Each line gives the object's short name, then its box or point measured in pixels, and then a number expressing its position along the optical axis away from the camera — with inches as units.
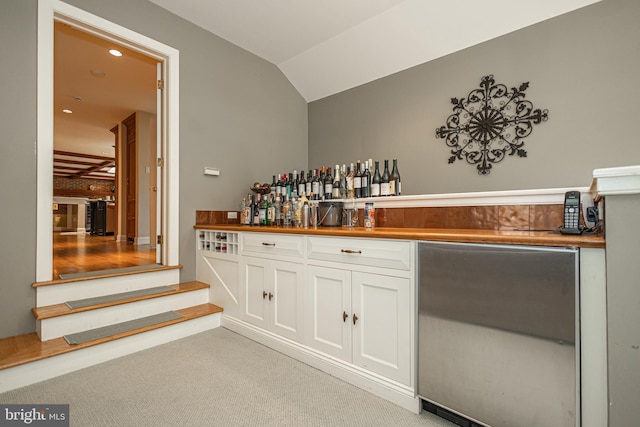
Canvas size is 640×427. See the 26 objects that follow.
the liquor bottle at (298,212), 97.0
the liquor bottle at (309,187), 115.4
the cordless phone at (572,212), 54.4
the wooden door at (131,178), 224.8
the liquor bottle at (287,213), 104.4
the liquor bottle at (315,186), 112.8
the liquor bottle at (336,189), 108.2
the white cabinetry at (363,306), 60.7
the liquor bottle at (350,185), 104.4
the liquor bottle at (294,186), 118.9
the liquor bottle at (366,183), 103.8
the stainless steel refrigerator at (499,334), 43.6
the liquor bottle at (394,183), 98.9
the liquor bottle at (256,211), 118.3
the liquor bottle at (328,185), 109.8
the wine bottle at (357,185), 104.7
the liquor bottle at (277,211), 109.4
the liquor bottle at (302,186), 118.2
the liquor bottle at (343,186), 108.2
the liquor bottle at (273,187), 122.9
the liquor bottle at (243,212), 122.9
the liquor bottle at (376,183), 100.3
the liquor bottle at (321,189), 112.9
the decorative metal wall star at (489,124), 96.0
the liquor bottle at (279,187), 119.3
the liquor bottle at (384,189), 98.7
